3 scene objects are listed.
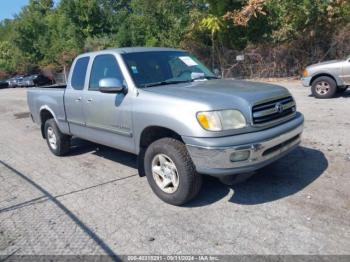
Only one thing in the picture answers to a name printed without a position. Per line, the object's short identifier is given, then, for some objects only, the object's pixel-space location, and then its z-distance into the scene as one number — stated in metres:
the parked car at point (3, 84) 40.53
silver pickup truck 3.85
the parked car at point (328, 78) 10.77
